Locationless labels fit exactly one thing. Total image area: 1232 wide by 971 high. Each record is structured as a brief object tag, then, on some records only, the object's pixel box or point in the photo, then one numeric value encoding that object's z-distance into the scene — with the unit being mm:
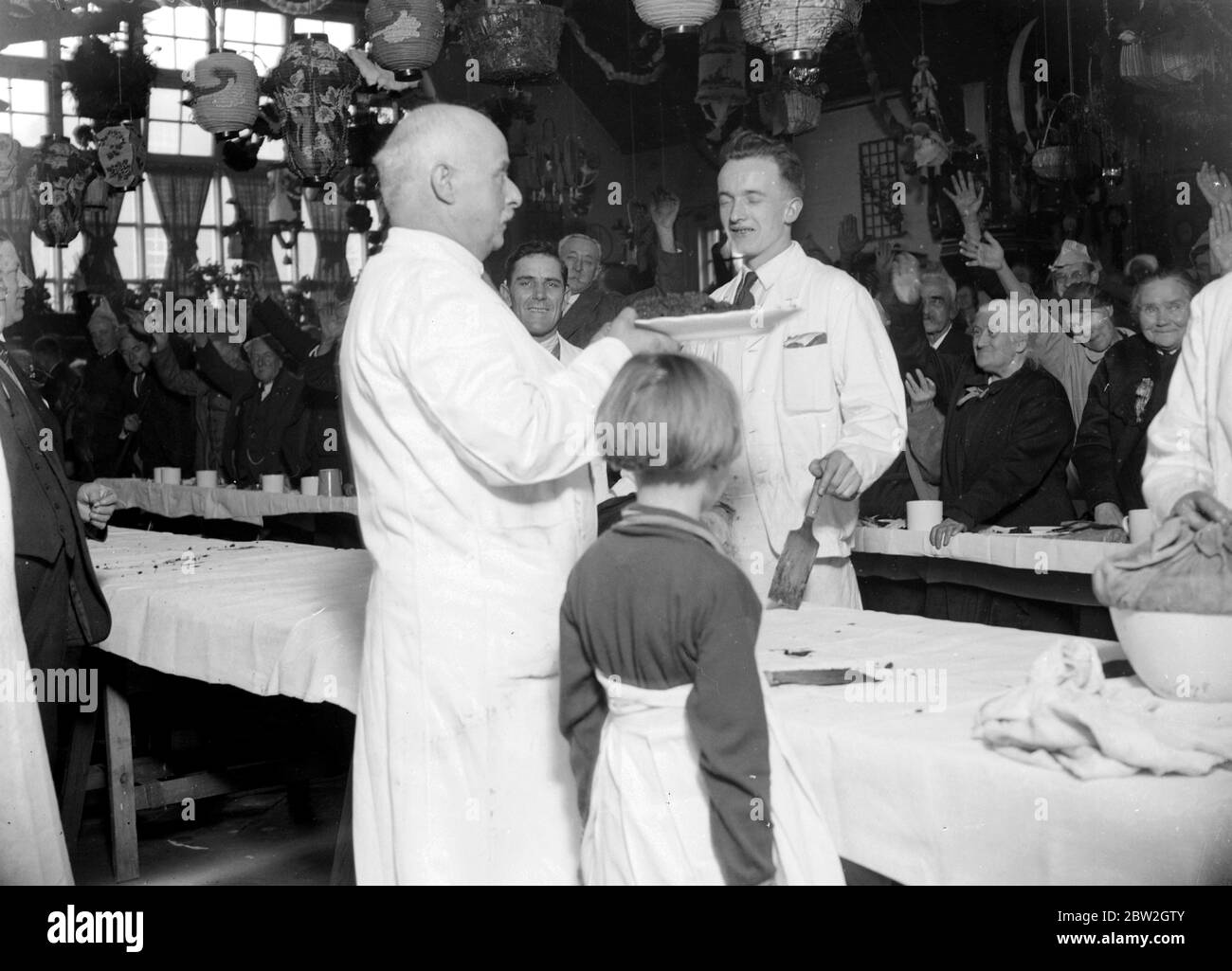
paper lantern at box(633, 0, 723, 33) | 4953
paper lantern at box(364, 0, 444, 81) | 5672
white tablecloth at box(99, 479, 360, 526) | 6992
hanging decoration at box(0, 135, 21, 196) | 5574
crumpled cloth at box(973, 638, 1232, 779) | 1636
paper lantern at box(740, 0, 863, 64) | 4836
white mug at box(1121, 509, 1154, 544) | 3705
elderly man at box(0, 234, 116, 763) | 3064
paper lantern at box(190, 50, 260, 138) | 6598
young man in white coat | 3291
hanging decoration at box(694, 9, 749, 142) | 10906
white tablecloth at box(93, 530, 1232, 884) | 1590
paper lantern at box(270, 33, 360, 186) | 6020
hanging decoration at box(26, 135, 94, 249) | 7734
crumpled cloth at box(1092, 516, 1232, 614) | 1798
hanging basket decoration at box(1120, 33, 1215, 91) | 6613
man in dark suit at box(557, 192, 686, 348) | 6398
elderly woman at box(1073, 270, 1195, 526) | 4758
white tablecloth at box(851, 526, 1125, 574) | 4070
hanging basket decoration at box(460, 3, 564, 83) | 5707
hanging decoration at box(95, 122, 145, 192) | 7727
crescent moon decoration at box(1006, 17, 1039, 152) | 9391
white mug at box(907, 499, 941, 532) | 4598
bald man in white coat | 2154
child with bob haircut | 1735
